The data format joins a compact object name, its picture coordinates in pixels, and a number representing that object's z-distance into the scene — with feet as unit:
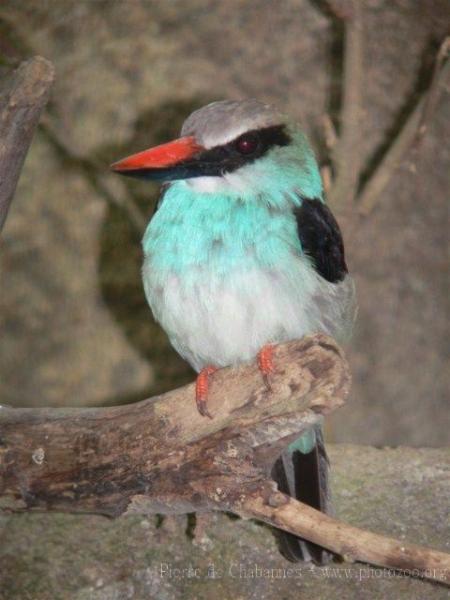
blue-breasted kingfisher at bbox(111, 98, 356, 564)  14.01
